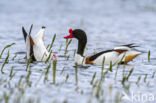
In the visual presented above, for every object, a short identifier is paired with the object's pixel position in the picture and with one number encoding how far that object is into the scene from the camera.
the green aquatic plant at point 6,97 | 13.17
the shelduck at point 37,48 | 22.25
